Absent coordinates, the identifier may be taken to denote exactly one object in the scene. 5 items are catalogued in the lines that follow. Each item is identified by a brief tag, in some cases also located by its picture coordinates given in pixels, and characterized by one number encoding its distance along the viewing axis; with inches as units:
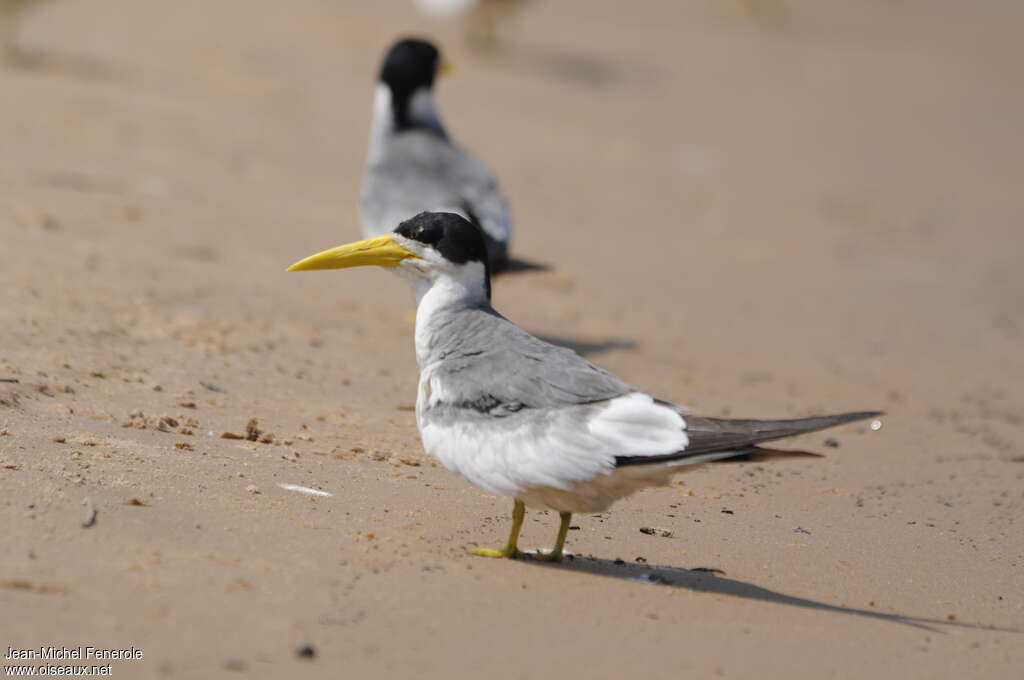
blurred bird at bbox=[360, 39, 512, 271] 592.7
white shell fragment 358.3
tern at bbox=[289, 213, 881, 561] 310.3
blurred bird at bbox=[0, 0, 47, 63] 954.7
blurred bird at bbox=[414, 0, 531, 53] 1208.2
